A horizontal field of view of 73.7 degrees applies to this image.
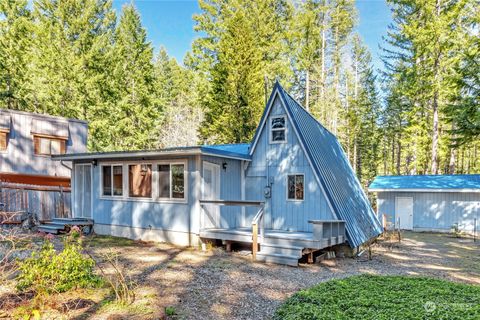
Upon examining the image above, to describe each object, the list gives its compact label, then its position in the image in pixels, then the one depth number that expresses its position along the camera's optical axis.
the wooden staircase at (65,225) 10.88
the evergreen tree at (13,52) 21.14
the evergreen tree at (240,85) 20.83
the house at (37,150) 12.87
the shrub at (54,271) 4.46
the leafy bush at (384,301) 4.01
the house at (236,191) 9.19
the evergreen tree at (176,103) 27.20
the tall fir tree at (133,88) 24.73
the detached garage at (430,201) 16.66
